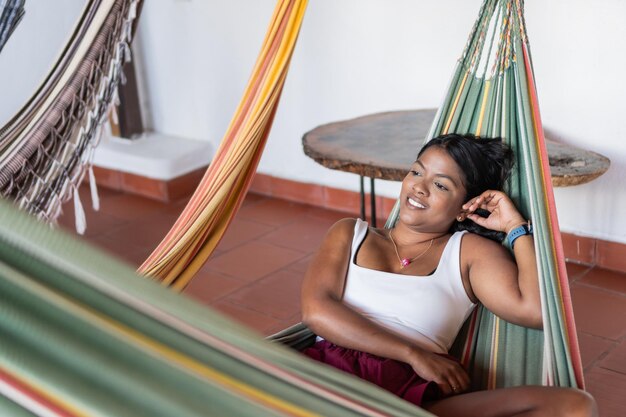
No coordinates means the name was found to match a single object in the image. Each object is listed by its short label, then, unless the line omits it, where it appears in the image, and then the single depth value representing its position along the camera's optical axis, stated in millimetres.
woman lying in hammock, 1506
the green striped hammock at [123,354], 832
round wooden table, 2256
